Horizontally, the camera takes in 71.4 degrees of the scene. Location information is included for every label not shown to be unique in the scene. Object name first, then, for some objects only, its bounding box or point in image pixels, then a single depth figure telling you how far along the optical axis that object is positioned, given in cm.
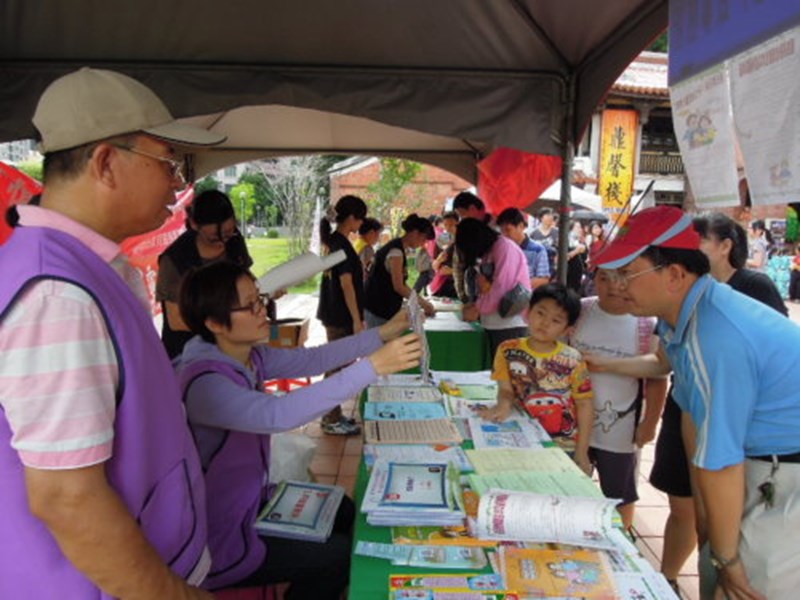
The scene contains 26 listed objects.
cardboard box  396
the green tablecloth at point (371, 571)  112
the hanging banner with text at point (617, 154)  1314
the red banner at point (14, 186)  319
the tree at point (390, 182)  1448
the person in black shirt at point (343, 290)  405
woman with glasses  142
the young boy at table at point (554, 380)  211
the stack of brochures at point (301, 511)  163
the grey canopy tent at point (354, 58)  269
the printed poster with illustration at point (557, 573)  112
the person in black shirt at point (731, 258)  197
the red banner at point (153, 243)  550
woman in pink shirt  387
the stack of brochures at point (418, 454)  169
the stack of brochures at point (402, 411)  209
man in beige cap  78
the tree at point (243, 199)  1942
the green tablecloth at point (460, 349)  426
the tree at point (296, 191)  1662
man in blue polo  126
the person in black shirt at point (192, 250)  277
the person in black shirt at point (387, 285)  452
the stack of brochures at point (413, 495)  134
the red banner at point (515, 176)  409
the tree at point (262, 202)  3167
